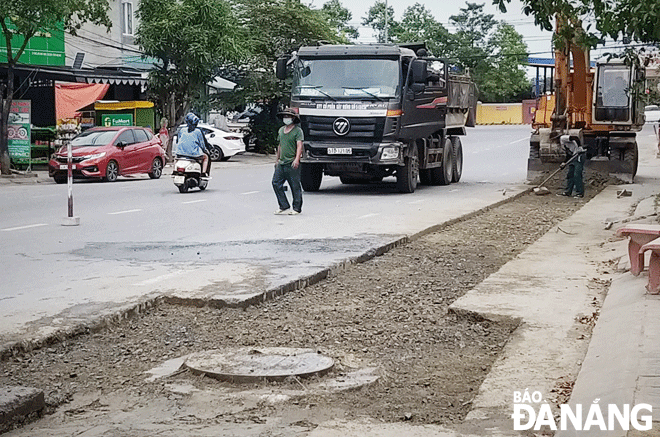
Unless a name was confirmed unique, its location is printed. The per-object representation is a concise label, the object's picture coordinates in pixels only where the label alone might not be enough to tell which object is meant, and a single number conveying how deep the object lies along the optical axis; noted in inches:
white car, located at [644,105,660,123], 2709.9
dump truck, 826.8
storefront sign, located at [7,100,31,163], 1111.6
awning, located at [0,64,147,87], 1160.2
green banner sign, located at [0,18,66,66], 1210.0
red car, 1048.8
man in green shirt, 649.0
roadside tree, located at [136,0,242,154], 1368.1
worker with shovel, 884.6
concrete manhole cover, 247.9
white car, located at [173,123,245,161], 1529.3
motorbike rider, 842.2
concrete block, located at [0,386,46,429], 213.8
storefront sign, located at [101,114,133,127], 1417.3
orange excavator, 1014.4
